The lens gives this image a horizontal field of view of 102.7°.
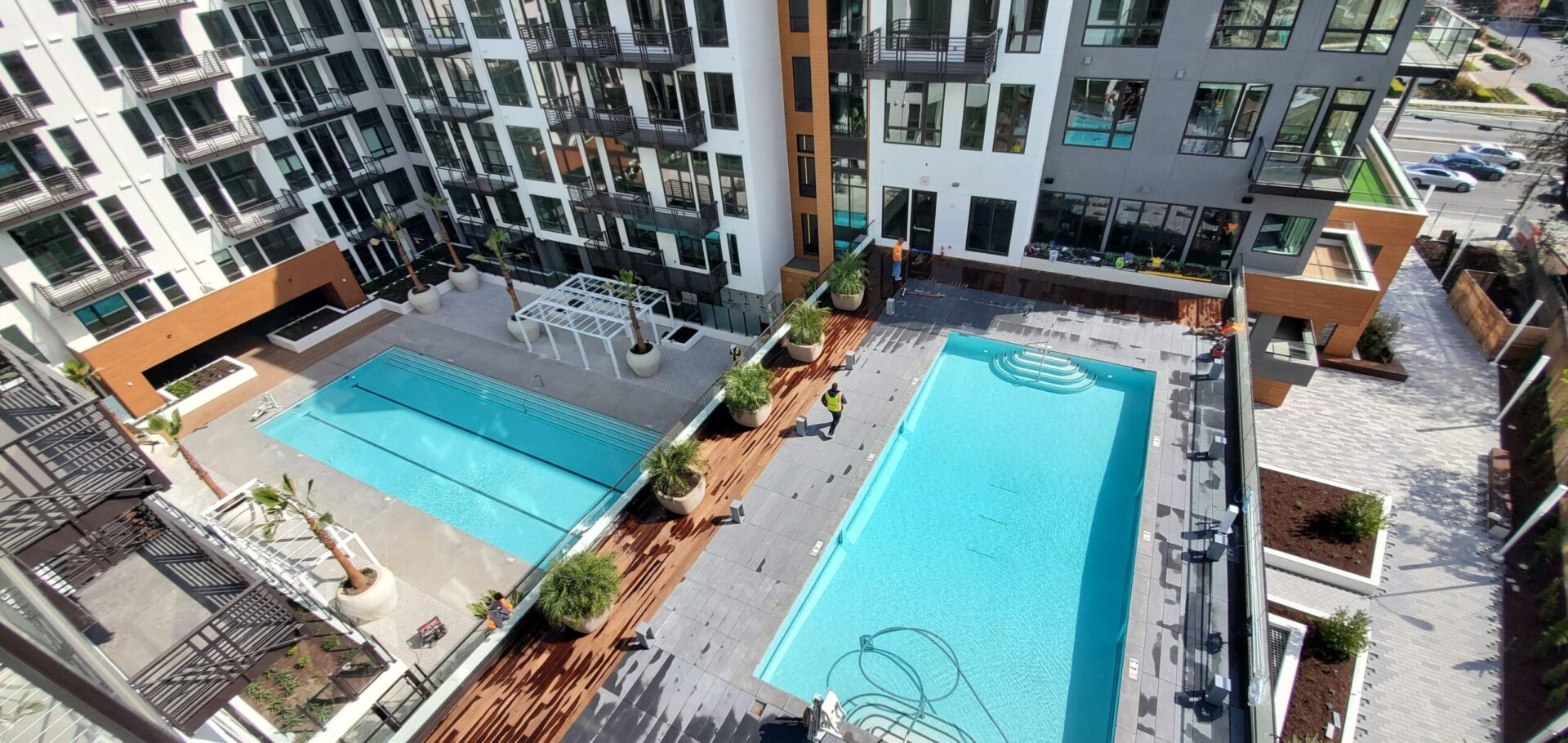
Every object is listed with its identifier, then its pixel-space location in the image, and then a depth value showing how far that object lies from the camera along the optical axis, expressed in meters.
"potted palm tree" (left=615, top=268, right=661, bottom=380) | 25.23
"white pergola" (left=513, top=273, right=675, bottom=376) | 25.62
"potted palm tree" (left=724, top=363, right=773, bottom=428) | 17.28
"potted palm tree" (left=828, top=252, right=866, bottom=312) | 21.56
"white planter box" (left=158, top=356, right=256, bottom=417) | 25.23
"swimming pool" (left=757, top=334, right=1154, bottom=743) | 12.40
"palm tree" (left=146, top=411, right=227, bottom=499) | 18.75
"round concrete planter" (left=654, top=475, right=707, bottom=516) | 15.24
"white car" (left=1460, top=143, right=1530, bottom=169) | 36.34
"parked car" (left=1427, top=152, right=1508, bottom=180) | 36.03
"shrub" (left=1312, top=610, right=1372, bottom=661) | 15.33
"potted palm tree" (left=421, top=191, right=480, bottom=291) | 31.73
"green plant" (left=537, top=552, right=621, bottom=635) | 12.80
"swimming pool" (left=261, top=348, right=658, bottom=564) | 20.61
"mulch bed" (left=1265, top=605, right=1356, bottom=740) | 14.53
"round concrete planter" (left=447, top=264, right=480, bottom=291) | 31.77
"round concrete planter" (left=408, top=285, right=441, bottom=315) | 30.11
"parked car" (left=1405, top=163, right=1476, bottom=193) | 35.09
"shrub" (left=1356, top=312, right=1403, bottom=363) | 24.64
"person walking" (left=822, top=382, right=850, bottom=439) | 17.11
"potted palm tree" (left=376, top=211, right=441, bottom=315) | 29.58
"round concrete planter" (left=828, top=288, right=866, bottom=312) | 21.89
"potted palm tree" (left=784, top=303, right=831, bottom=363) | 19.52
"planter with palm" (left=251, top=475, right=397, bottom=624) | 15.41
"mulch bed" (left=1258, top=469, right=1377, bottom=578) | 17.88
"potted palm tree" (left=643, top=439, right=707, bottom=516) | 15.17
